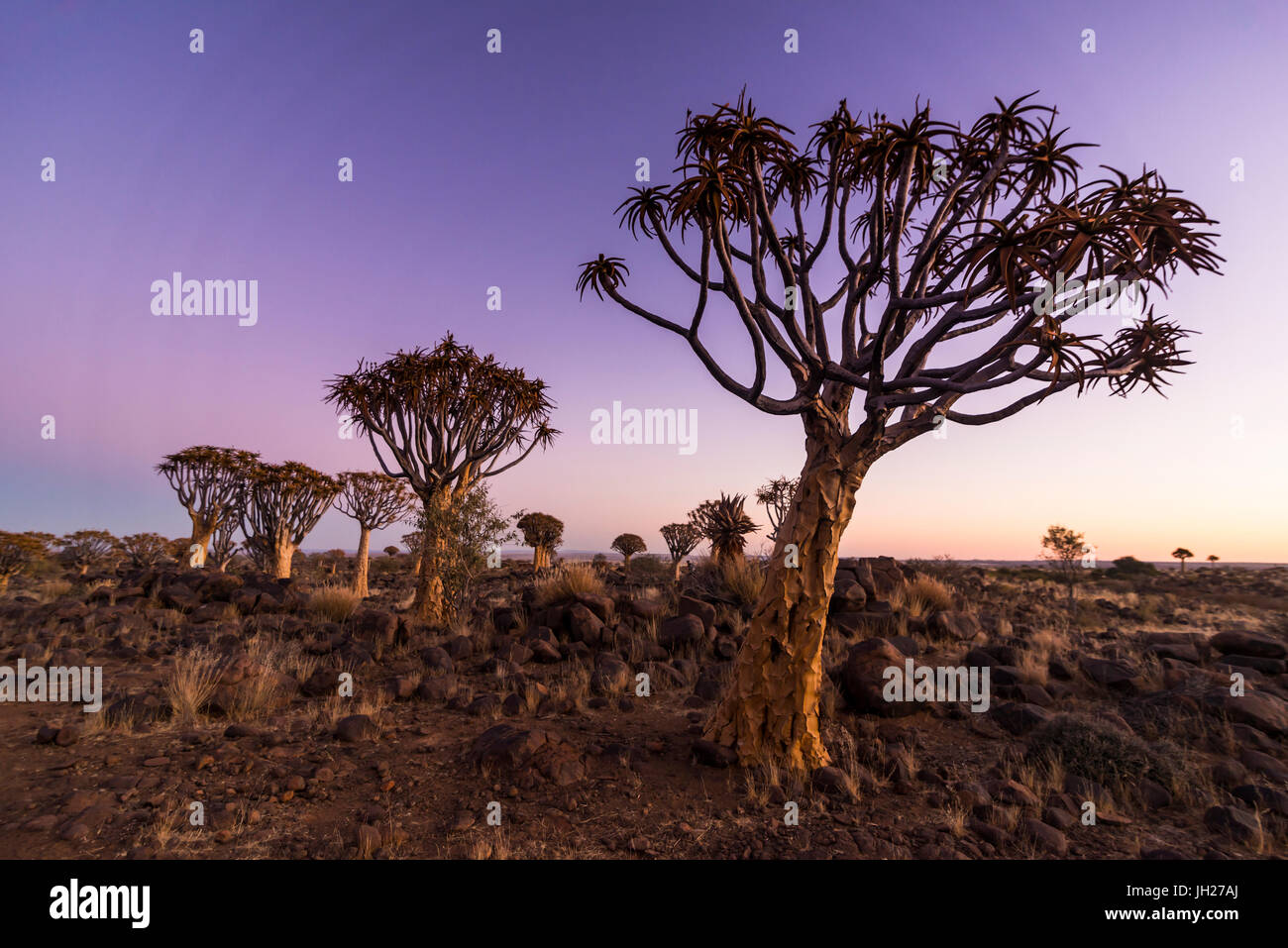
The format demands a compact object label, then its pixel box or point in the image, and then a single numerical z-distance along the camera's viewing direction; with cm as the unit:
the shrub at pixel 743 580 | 1291
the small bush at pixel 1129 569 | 3969
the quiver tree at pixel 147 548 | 2641
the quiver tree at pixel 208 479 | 2200
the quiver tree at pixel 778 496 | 2008
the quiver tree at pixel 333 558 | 3809
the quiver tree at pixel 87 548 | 2630
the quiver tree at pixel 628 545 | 3119
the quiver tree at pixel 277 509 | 2194
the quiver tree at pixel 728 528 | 1623
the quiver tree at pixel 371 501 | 2381
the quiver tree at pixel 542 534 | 2877
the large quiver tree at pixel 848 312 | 528
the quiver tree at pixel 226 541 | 2266
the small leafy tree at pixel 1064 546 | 2130
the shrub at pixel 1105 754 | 592
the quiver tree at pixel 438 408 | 1377
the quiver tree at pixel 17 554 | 2003
